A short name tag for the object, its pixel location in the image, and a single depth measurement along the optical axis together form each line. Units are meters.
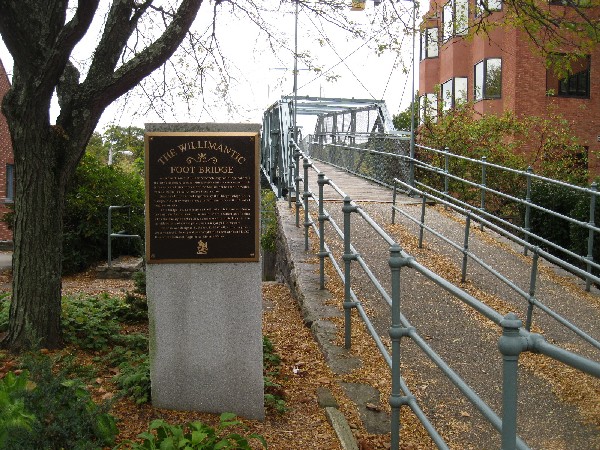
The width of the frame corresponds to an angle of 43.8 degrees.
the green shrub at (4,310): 6.04
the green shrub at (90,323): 5.95
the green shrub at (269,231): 12.35
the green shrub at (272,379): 4.94
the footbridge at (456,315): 4.10
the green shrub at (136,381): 4.80
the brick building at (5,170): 26.00
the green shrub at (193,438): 3.74
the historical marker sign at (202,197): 4.59
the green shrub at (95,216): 14.84
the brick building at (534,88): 22.02
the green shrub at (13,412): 3.34
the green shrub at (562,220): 9.45
